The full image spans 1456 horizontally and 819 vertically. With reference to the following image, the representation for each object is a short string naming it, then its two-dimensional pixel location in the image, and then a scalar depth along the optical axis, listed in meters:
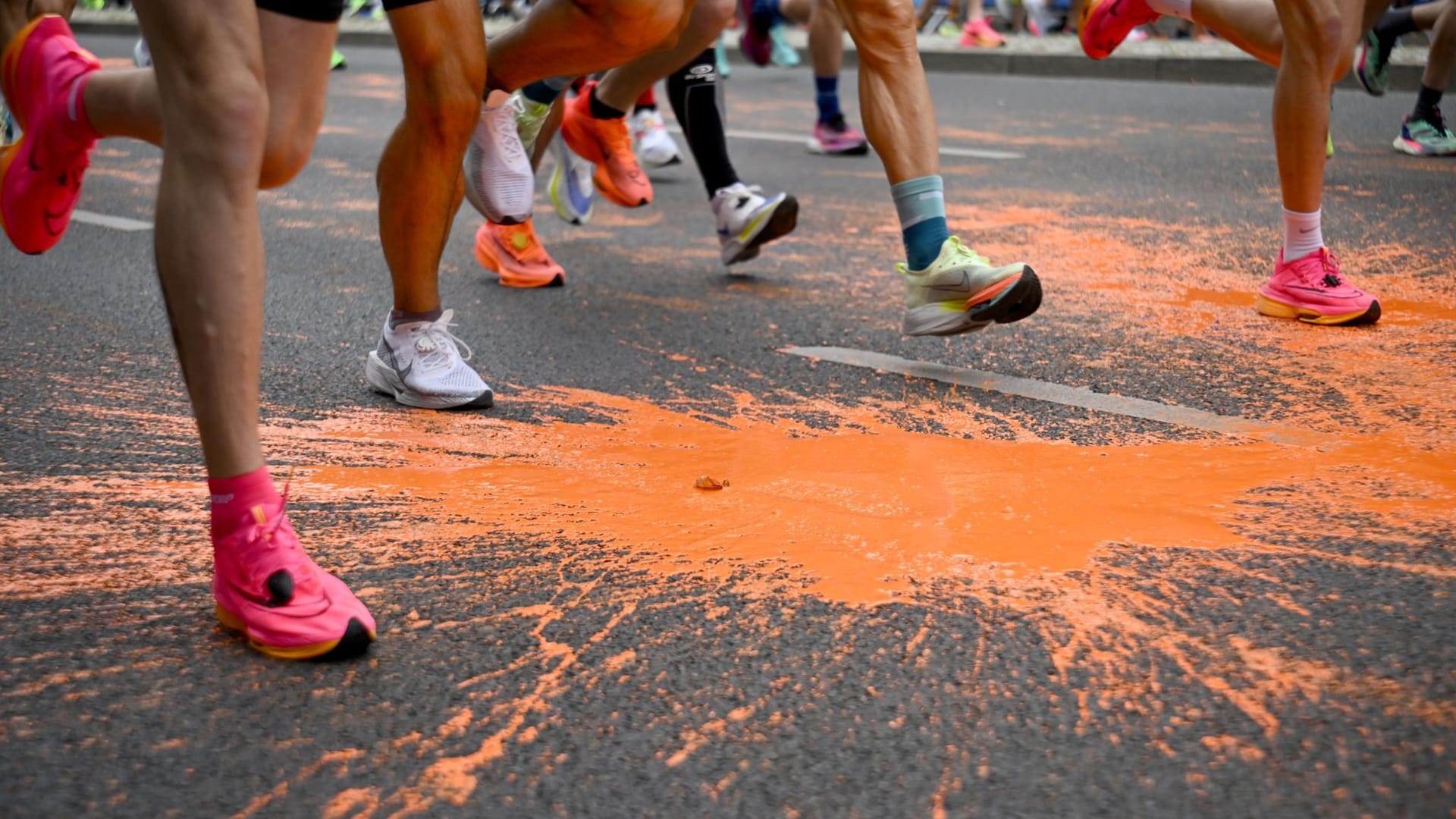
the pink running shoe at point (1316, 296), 4.13
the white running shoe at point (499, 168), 4.34
